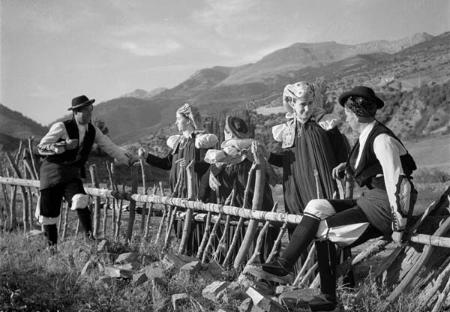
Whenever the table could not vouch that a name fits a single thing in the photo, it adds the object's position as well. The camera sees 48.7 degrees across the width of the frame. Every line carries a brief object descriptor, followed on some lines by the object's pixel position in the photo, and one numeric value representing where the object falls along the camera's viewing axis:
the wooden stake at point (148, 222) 5.37
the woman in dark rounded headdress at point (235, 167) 4.84
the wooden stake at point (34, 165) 6.90
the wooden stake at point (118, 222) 5.63
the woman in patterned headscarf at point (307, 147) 4.20
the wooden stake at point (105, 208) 5.79
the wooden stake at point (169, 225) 5.16
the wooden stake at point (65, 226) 6.21
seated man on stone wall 3.08
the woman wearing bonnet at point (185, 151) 5.62
